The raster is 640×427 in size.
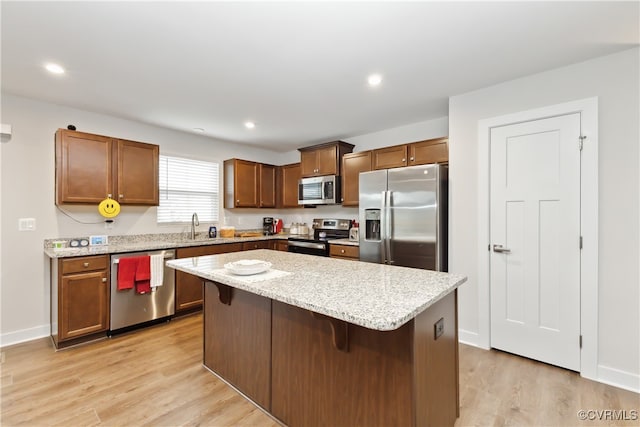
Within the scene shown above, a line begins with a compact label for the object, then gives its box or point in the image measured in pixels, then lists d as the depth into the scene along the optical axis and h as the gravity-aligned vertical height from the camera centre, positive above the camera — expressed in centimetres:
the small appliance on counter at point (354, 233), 442 -31
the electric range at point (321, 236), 423 -39
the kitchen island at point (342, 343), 129 -70
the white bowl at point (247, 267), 179 -34
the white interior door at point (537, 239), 241 -24
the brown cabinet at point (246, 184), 470 +46
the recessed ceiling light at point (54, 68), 237 +118
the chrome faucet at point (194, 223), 419 -16
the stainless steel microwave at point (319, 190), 446 +34
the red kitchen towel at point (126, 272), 304 -63
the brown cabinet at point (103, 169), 308 +48
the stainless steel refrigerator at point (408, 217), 302 -5
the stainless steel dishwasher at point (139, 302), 304 -99
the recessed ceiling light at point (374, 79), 259 +119
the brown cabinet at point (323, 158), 448 +86
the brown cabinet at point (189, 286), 358 -92
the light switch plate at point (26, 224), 302 -13
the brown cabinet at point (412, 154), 343 +73
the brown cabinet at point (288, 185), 518 +49
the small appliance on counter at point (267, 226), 538 -26
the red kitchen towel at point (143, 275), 315 -68
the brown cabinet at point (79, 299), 276 -85
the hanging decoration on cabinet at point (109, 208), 329 +4
